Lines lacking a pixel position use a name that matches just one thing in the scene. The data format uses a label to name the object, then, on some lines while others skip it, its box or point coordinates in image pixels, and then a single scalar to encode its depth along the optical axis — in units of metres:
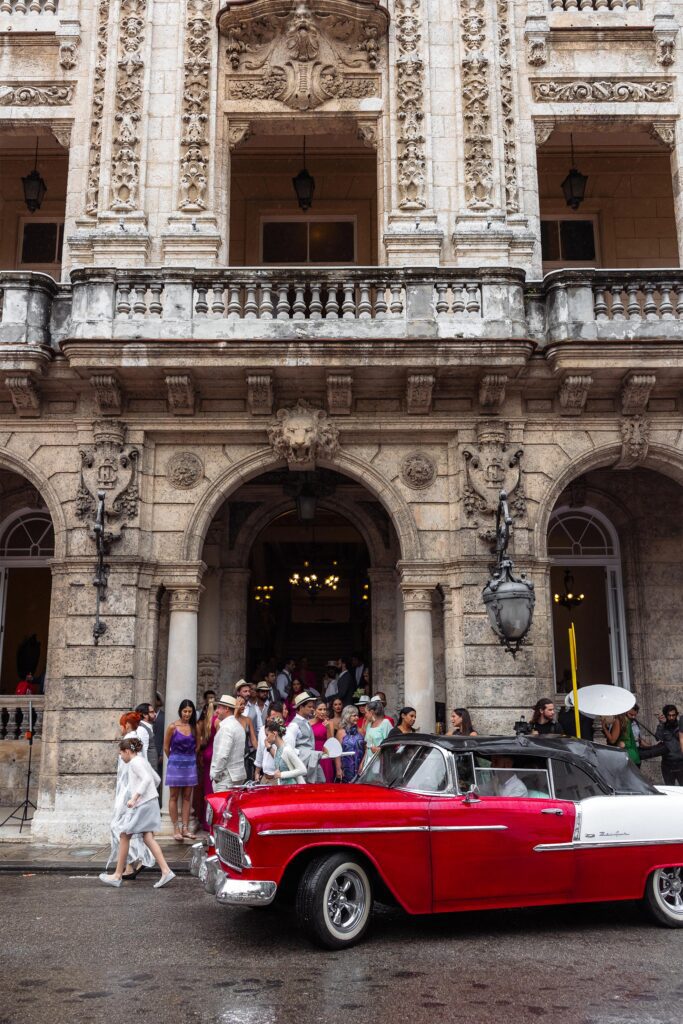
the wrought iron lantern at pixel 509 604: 10.90
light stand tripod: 12.37
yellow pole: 9.75
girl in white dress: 8.85
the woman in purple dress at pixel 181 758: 11.22
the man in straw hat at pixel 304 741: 10.23
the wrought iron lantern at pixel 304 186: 14.84
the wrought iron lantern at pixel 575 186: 14.77
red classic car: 6.58
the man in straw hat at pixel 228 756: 10.34
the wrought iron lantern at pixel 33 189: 14.91
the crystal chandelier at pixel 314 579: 22.77
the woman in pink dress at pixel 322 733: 11.23
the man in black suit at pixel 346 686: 15.55
